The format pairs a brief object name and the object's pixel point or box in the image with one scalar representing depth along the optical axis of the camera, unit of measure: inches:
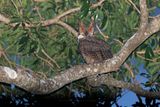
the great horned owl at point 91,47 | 545.6
